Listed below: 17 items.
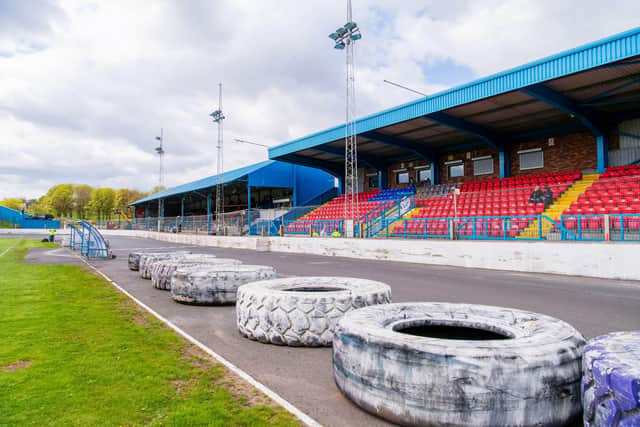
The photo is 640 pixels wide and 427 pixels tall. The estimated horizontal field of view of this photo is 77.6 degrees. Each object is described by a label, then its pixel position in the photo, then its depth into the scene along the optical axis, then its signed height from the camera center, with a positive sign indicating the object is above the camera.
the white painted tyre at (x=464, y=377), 2.41 -0.95
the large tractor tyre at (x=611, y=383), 1.87 -0.78
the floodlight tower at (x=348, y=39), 22.44 +10.77
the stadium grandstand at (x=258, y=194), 34.25 +4.33
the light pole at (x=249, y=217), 32.57 +0.90
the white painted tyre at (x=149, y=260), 10.96 -0.92
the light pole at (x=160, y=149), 56.72 +11.51
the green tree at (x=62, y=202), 126.06 +8.39
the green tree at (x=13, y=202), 160.62 +10.65
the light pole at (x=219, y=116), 39.78 +11.42
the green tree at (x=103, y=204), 126.06 +7.62
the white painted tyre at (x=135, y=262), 13.34 -1.15
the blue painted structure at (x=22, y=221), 82.62 +1.44
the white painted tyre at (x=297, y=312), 4.45 -0.97
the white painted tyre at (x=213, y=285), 7.07 -1.02
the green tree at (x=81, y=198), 131.50 +9.96
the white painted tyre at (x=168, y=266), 8.99 -0.88
